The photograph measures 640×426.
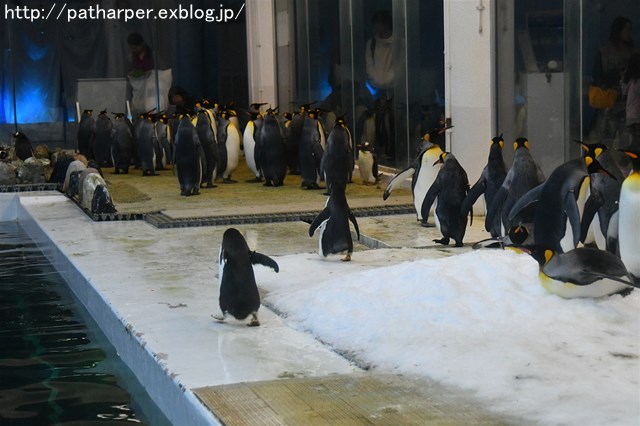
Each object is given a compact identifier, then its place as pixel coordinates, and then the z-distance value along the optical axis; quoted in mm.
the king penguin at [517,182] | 13087
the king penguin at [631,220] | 10013
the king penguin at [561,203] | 11332
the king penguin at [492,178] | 14053
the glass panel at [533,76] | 15952
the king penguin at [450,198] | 13943
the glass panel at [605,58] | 14198
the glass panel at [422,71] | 20096
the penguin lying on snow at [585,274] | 8839
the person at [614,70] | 14226
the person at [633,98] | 13964
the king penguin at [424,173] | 16146
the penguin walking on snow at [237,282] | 9475
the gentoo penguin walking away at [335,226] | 12707
